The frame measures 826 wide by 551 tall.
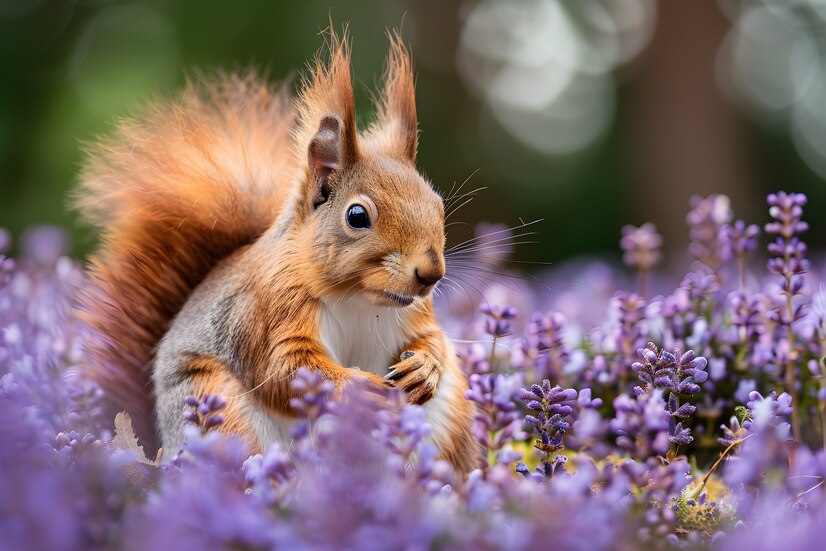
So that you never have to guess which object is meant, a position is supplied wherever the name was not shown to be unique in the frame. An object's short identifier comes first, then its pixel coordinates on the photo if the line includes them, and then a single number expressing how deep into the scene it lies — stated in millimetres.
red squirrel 2716
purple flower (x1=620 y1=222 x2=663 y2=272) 2864
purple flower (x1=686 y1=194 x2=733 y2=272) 2826
